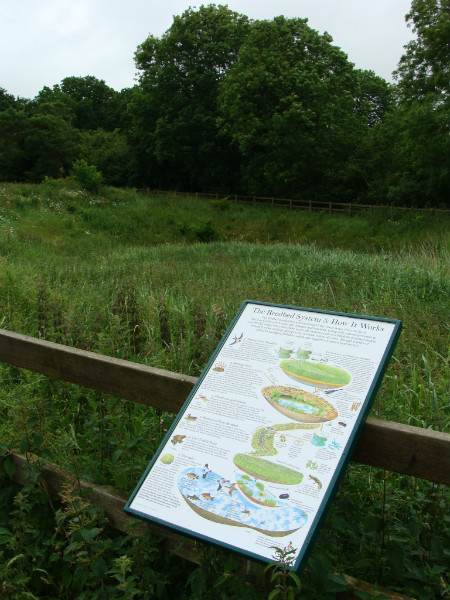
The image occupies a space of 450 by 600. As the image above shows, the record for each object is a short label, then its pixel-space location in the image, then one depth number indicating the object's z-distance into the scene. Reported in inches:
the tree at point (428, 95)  1066.1
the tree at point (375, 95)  1955.7
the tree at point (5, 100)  2423.7
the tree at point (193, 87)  1754.4
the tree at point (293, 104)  1421.0
